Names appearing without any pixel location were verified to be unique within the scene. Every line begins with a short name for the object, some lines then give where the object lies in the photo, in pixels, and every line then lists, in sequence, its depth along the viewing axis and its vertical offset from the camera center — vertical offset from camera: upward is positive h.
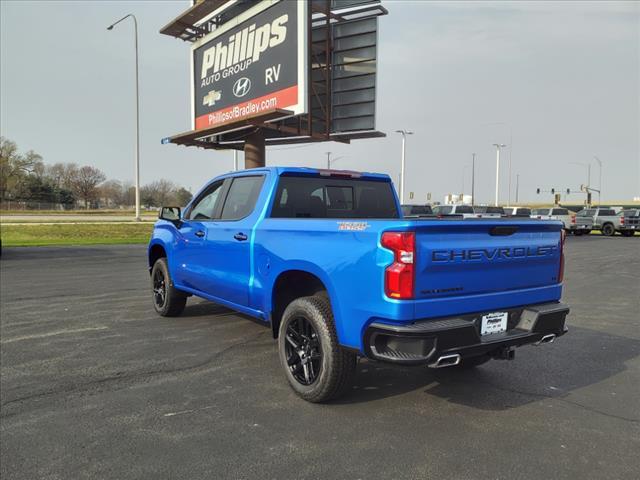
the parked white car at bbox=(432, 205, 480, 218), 30.81 -0.16
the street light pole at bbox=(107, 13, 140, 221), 33.50 +5.56
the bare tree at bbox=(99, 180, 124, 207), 117.25 +2.19
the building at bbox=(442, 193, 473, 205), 59.75 +0.94
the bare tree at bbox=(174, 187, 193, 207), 107.47 +2.03
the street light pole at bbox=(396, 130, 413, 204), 53.69 +5.24
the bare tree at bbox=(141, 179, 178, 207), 115.56 +2.27
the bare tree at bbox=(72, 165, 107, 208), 100.38 +4.21
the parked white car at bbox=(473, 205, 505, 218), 31.65 -0.20
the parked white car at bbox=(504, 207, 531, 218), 27.05 -0.21
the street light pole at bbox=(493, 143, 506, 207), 62.94 +4.16
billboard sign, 18.09 +5.75
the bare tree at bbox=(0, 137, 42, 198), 79.19 +5.72
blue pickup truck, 3.23 -0.56
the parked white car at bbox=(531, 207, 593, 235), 33.62 -0.81
